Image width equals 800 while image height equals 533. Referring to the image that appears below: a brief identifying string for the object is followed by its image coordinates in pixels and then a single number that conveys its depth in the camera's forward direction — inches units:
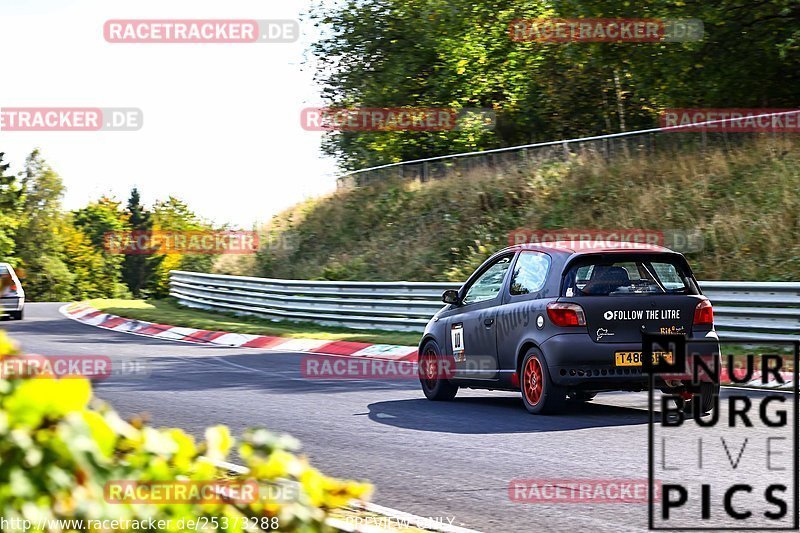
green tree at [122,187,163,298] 4763.8
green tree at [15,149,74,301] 4443.9
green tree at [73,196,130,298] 4990.2
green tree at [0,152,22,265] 3929.6
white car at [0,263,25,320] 1167.4
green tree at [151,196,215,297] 4653.1
